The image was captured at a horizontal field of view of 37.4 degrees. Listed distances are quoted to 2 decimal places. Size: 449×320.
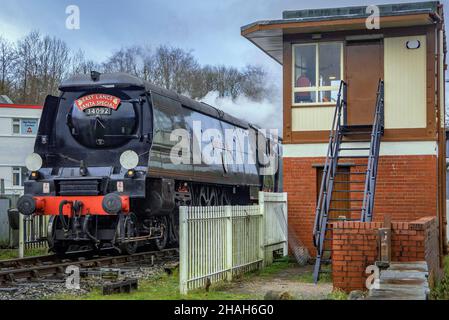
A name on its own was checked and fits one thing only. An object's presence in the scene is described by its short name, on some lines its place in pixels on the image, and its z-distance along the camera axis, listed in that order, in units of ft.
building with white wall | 119.44
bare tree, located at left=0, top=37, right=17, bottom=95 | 178.19
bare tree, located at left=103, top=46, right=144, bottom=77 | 190.39
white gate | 41.31
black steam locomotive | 43.19
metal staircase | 36.47
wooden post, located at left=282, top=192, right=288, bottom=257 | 44.27
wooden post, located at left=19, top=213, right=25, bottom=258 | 47.28
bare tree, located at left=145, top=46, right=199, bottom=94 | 183.09
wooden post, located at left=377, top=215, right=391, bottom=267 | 27.22
